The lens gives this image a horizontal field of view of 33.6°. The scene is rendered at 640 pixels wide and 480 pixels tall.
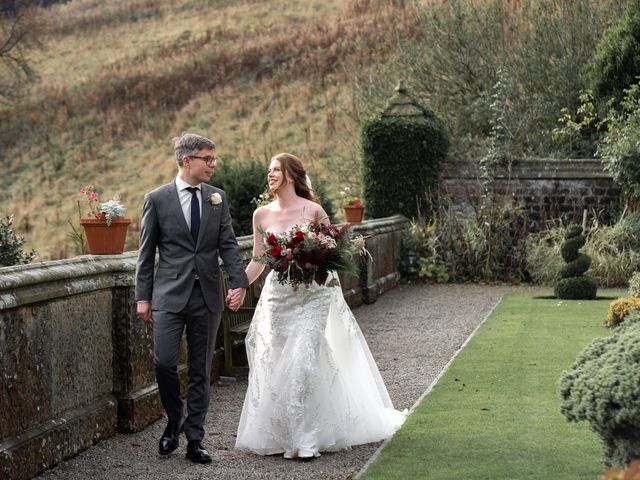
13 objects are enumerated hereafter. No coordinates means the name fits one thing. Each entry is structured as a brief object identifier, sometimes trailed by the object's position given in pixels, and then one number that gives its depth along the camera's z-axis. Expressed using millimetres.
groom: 6219
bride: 6578
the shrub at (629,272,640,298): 12906
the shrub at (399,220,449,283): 18938
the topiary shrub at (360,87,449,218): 19828
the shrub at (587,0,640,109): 21016
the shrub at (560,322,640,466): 4516
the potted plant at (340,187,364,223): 16984
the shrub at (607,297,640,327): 11312
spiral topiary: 15898
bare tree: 38406
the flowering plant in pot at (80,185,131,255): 7965
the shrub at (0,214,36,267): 10992
